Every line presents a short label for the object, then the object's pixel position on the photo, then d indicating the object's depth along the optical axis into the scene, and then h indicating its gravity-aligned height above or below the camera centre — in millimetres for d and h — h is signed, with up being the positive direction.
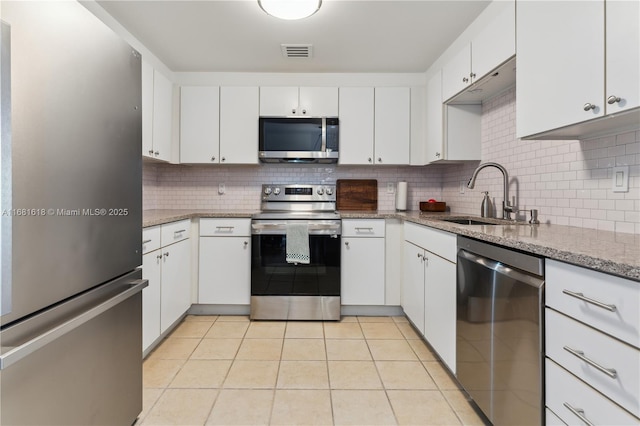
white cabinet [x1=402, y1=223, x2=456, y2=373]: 1759 -509
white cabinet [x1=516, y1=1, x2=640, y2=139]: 1046 +543
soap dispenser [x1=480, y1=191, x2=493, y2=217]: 2278 +6
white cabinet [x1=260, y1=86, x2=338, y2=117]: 2955 +975
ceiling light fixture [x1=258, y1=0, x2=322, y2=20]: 1836 +1167
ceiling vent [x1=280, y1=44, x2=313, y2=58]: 2535 +1275
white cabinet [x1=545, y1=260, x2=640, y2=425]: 775 -375
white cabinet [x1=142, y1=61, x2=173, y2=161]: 2453 +770
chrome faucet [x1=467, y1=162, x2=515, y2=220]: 2055 +142
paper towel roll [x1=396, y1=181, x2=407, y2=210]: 3131 +121
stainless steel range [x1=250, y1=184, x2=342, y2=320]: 2670 -523
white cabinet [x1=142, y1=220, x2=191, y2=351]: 1979 -506
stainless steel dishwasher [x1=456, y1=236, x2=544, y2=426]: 1086 -493
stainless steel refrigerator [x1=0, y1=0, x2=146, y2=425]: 783 -30
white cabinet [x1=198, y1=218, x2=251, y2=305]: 2748 -465
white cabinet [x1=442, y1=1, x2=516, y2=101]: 1698 +954
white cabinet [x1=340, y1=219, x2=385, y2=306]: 2750 -475
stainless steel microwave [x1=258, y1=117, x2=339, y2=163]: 2920 +628
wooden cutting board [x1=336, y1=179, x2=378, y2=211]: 3246 +132
